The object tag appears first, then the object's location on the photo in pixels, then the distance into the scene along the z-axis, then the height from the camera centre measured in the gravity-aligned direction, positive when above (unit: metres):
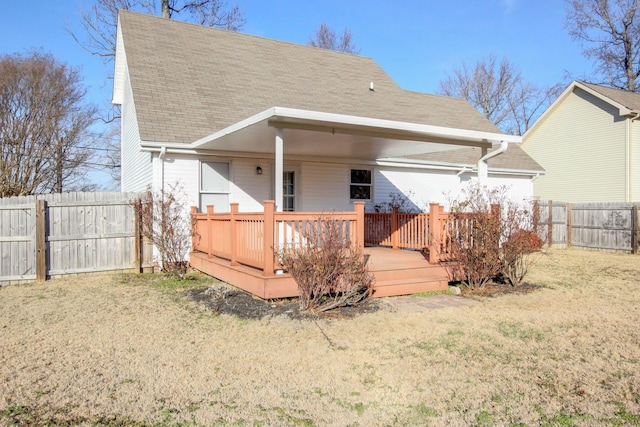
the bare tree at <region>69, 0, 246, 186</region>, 21.89 +9.73
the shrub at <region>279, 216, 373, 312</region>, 6.20 -0.84
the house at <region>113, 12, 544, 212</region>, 9.25 +1.49
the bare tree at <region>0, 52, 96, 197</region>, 19.75 +3.79
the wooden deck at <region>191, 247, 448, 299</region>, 6.56 -1.19
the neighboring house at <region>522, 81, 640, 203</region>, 19.20 +2.85
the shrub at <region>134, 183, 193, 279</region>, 9.69 -0.48
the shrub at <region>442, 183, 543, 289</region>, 7.82 -0.63
